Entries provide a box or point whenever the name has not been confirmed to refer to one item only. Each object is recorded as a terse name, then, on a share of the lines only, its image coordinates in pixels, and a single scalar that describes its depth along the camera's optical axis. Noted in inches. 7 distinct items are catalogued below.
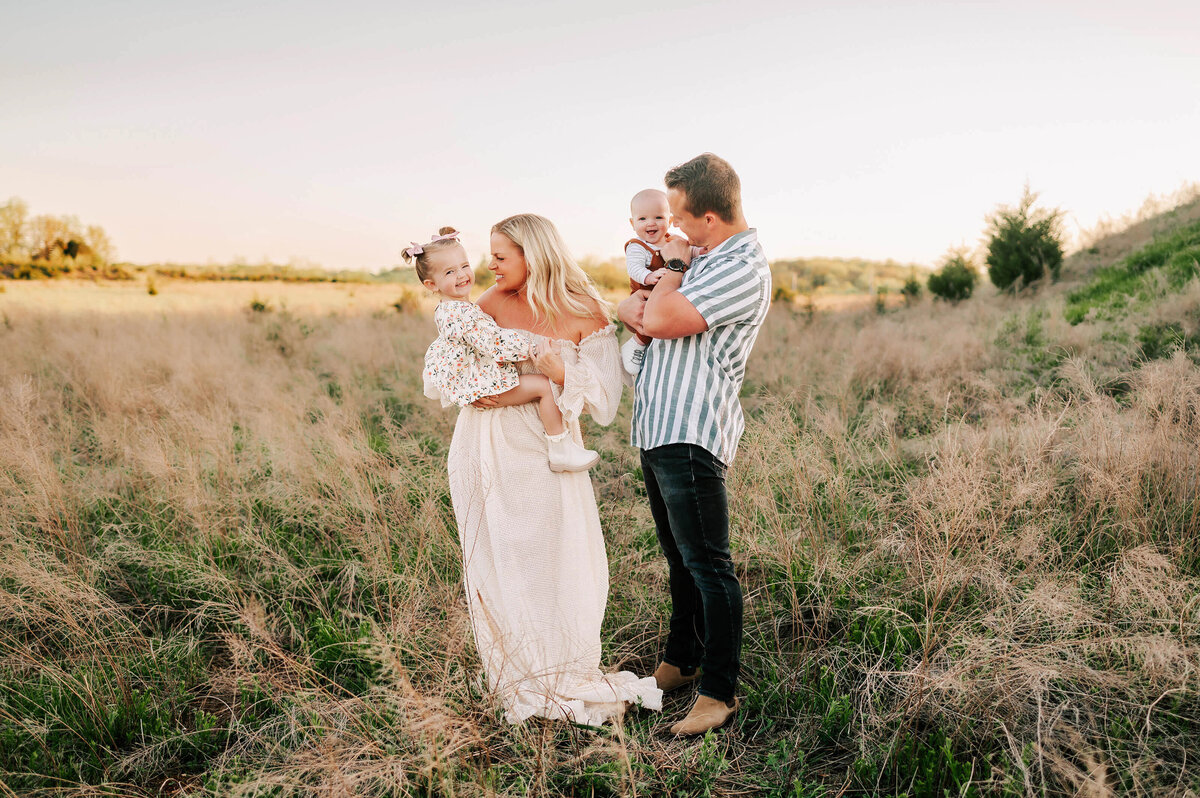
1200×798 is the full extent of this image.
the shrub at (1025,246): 627.8
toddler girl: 108.0
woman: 110.8
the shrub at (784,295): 668.1
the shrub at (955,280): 644.7
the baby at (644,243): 114.0
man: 95.3
